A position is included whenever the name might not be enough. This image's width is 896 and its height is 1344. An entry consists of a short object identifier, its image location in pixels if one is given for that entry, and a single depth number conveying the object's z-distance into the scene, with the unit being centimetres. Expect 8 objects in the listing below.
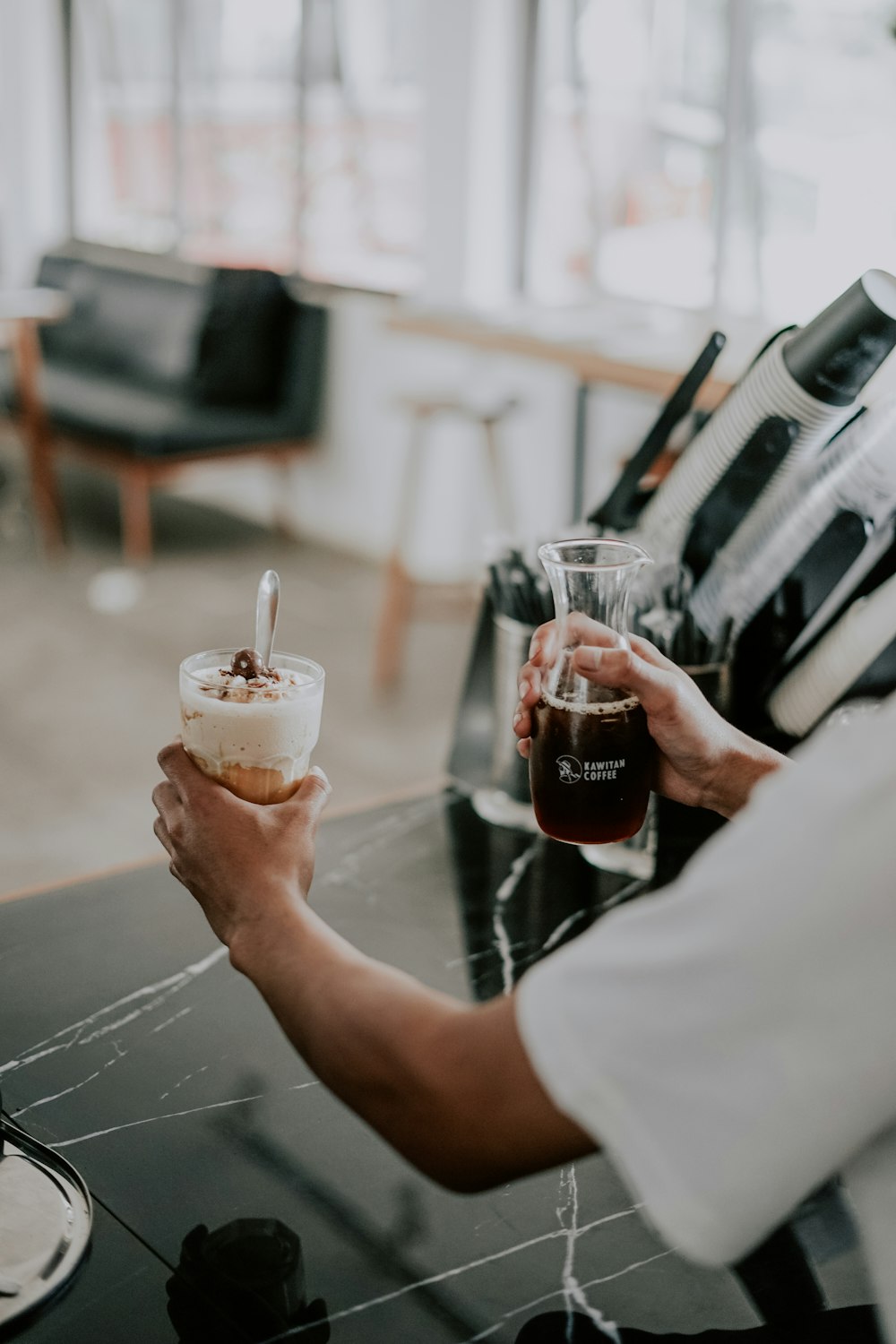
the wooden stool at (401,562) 411
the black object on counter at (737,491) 133
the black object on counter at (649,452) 146
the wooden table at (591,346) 338
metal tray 78
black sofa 527
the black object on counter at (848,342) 123
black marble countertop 80
